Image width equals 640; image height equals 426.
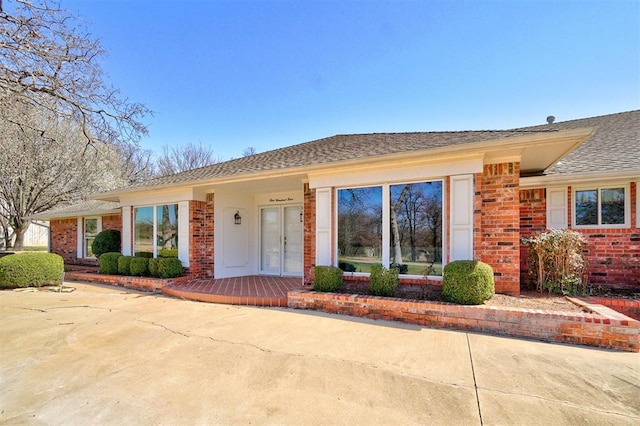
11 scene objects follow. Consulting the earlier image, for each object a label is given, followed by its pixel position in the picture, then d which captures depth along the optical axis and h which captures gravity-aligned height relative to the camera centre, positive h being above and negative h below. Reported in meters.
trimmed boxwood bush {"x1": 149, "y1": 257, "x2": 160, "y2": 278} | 9.38 -1.44
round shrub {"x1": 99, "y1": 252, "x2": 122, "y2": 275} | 10.49 -1.51
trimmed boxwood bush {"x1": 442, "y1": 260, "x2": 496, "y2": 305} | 5.19 -1.04
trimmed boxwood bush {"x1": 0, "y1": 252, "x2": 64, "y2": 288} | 8.98 -1.50
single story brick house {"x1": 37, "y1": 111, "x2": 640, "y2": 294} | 5.90 +0.28
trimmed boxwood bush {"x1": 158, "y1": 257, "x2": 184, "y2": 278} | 9.06 -1.42
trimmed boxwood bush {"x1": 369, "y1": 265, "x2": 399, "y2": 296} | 6.04 -1.17
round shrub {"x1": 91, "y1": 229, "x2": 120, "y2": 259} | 12.69 -1.07
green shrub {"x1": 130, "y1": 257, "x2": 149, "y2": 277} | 9.69 -1.48
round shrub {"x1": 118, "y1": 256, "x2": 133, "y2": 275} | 10.07 -1.49
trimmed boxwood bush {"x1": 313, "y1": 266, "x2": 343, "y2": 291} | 6.57 -1.23
